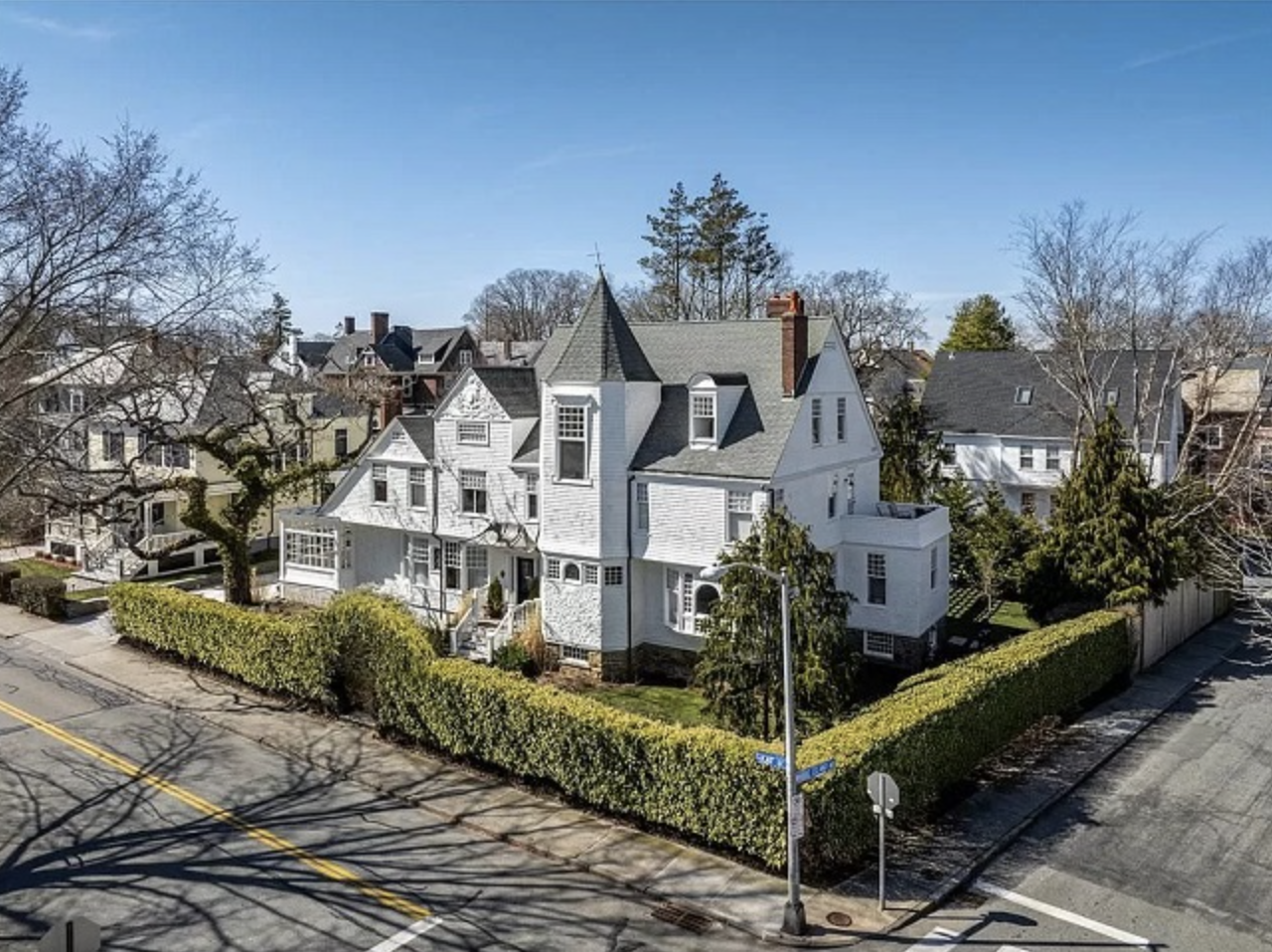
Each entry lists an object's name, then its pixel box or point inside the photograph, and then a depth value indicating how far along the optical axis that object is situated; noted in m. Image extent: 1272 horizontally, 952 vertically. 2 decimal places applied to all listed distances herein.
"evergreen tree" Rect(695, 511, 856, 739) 18.98
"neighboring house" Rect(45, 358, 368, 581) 30.64
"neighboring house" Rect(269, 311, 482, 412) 67.75
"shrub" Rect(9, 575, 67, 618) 33.42
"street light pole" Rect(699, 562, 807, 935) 13.78
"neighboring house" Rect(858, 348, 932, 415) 55.81
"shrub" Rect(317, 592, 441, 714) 21.95
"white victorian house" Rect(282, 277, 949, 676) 25.64
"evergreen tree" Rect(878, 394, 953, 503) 40.22
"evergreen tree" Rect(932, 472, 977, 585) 34.34
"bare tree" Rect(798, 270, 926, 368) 61.44
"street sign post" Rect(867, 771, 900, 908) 14.53
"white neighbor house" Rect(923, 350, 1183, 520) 46.03
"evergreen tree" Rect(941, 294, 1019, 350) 73.62
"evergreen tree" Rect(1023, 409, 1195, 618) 27.25
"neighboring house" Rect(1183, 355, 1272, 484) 37.94
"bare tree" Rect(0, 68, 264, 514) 20.05
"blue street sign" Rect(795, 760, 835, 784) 14.18
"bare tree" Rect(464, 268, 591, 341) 98.12
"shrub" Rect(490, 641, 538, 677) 26.08
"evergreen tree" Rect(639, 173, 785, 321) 56.40
